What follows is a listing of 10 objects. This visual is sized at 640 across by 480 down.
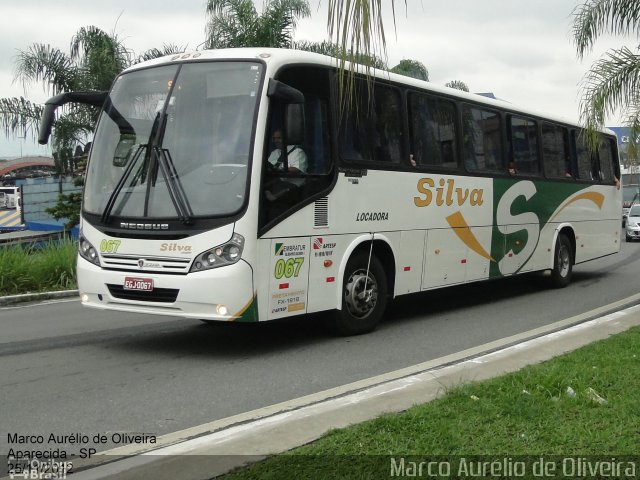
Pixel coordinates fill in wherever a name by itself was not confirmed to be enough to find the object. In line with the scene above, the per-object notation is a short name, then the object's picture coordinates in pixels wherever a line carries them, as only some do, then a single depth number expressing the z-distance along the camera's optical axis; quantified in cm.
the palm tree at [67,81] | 1986
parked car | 3366
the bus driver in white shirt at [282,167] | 820
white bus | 794
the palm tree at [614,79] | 1370
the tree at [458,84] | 3247
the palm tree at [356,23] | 384
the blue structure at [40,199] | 2469
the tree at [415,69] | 2274
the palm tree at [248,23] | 2095
